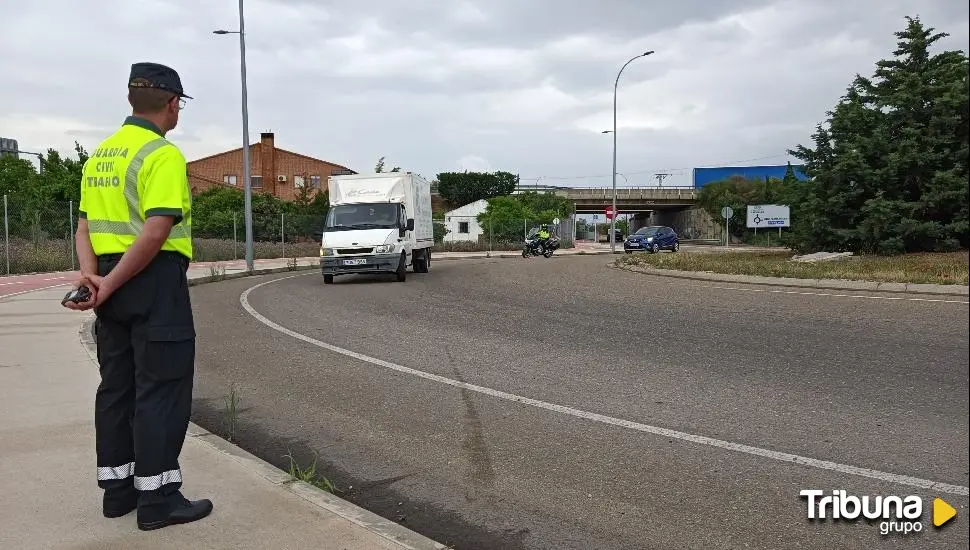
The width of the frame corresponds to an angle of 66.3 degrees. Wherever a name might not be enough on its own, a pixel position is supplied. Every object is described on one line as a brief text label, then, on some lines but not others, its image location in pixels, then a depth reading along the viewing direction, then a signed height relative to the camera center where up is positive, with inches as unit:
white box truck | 696.4 +8.1
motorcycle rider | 1429.6 -9.0
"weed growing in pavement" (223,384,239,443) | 196.2 -52.1
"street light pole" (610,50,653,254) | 1719.5 -8.6
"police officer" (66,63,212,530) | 123.0 -10.3
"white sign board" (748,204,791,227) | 1316.4 +25.7
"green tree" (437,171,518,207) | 4045.3 +252.3
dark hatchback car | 1540.4 -20.7
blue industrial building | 3262.3 +253.9
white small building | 2652.6 +19.5
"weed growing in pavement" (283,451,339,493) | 154.3 -51.3
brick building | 2770.7 +248.4
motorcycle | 1433.3 -31.8
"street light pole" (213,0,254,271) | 941.2 +102.1
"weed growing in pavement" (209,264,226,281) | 800.7 -42.4
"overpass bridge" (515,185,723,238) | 3344.0 +138.0
